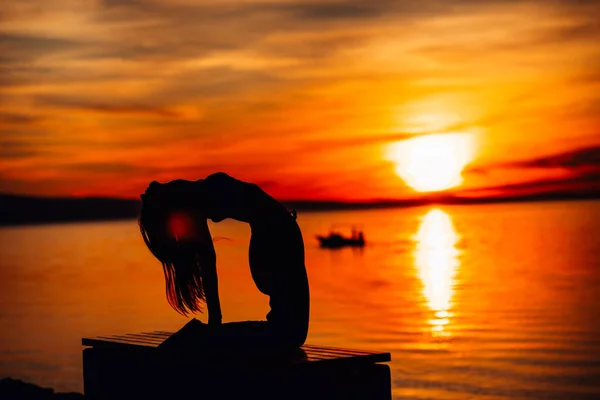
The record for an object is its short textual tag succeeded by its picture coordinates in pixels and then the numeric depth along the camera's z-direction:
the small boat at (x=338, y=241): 107.31
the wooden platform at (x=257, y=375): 7.23
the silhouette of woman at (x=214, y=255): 7.79
